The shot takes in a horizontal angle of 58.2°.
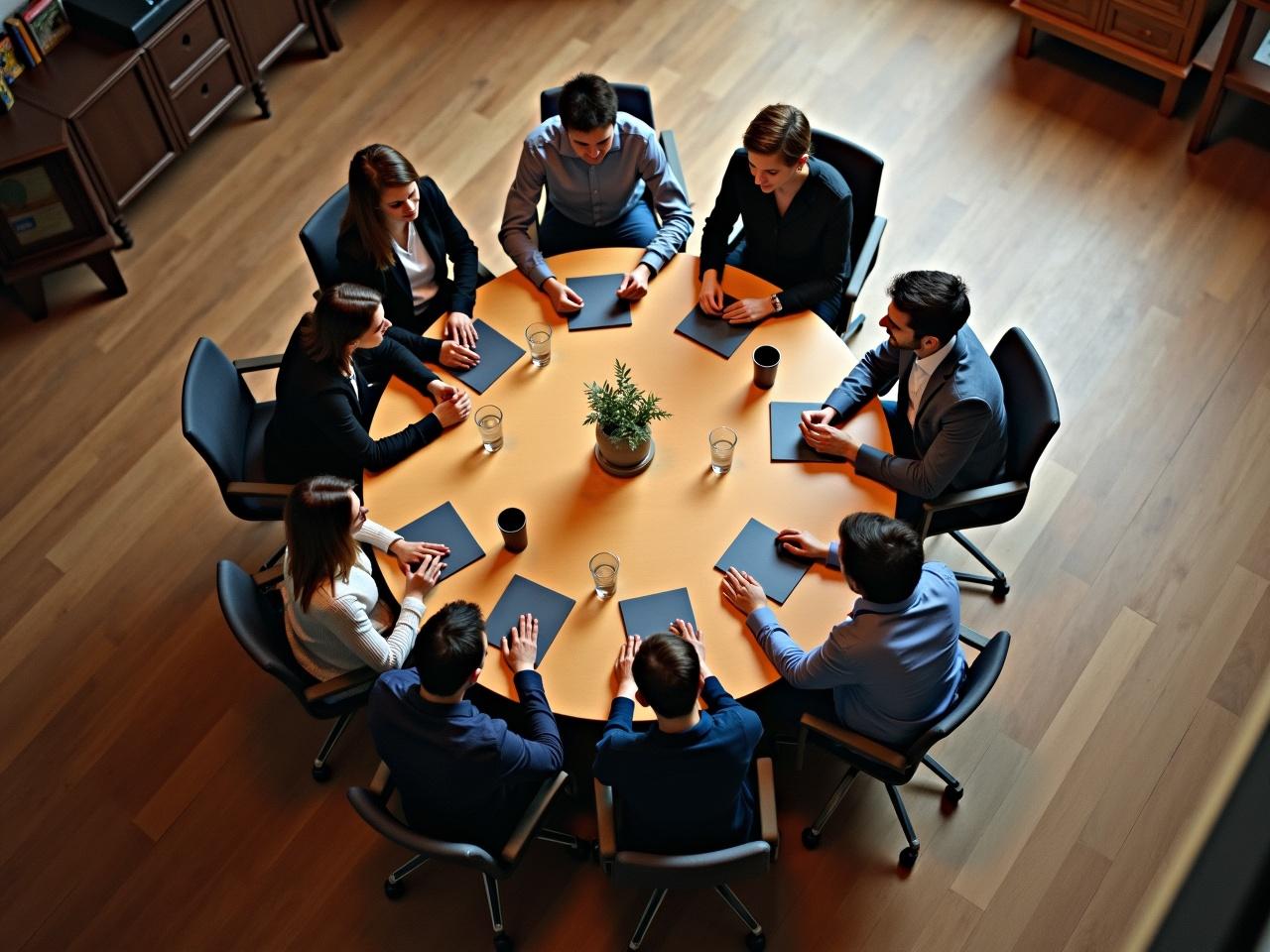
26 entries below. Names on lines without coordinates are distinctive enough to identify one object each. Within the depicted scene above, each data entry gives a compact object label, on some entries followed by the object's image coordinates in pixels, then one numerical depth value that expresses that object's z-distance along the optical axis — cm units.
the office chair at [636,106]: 445
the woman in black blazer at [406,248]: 380
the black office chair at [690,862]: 286
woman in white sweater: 317
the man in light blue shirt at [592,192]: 396
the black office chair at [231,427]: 371
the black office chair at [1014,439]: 353
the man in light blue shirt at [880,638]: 298
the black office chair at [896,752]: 310
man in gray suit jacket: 340
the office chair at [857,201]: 416
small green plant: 340
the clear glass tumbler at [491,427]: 361
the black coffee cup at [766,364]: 370
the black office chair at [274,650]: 328
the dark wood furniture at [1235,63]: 492
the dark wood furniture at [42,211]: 470
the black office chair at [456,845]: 294
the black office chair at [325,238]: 402
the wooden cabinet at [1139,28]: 513
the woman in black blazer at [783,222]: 374
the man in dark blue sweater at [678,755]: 285
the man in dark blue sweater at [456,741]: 294
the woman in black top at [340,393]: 358
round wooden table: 332
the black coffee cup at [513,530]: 341
